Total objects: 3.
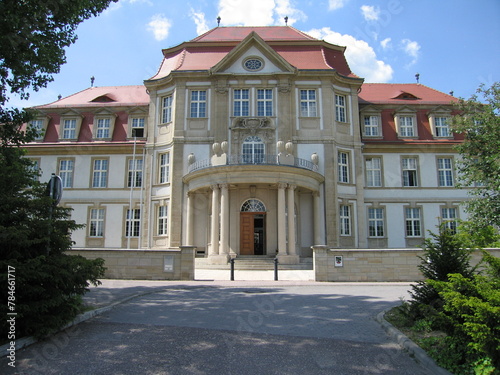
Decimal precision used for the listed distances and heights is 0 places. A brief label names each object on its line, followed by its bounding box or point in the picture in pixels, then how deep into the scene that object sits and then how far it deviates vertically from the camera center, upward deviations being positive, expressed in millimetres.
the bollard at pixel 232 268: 17531 -924
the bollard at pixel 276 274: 17658 -1205
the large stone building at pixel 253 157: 25906 +6381
